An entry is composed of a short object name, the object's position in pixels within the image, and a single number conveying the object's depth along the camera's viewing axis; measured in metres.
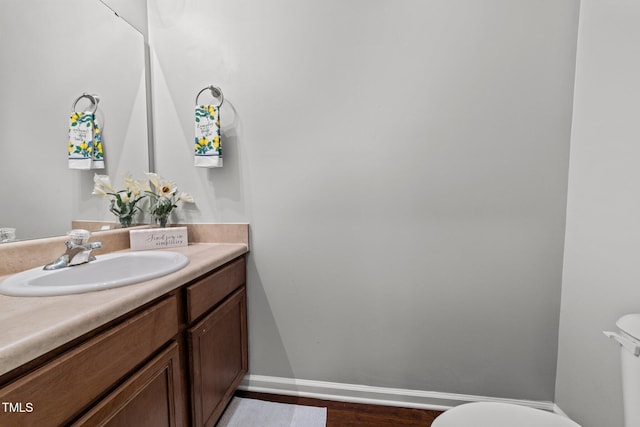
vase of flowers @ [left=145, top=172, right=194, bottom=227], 1.48
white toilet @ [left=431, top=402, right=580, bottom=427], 0.79
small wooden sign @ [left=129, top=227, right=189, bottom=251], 1.36
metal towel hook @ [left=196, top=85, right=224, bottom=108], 1.50
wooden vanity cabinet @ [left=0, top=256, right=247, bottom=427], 0.56
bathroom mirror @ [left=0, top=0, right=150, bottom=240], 0.96
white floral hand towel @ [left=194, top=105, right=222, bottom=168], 1.45
